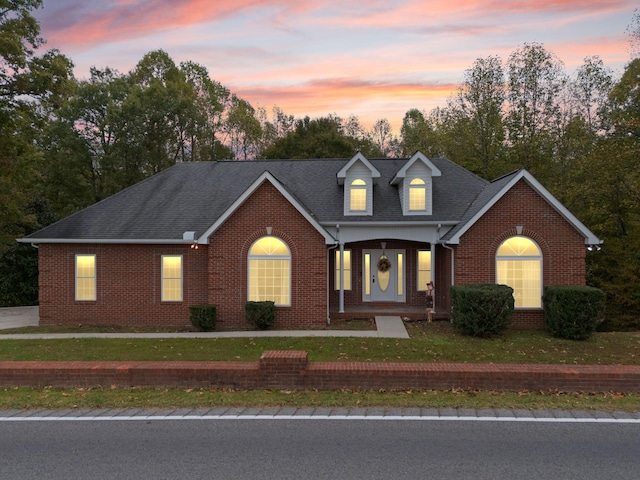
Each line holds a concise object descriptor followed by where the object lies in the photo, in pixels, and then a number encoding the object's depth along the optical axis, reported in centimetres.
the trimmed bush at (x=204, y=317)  1692
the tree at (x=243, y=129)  4916
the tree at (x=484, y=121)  3425
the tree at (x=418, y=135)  4366
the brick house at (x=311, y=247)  1744
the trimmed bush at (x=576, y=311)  1493
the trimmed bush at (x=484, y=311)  1492
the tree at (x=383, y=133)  5959
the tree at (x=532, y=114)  3250
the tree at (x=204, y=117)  3962
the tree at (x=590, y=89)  3072
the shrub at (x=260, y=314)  1684
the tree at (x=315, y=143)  4200
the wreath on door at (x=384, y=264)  2091
